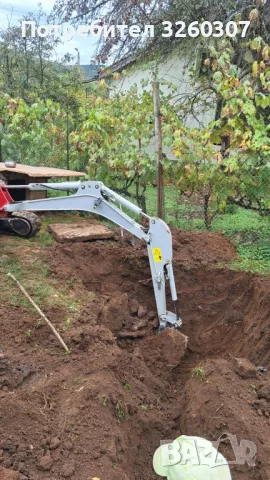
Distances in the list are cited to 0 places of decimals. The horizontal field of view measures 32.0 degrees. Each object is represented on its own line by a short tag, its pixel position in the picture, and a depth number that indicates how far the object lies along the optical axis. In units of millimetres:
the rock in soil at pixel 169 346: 4977
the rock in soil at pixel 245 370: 3955
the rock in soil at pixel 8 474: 2609
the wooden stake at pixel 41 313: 4180
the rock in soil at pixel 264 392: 3701
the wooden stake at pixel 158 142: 6912
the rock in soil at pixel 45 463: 2834
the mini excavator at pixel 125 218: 4844
